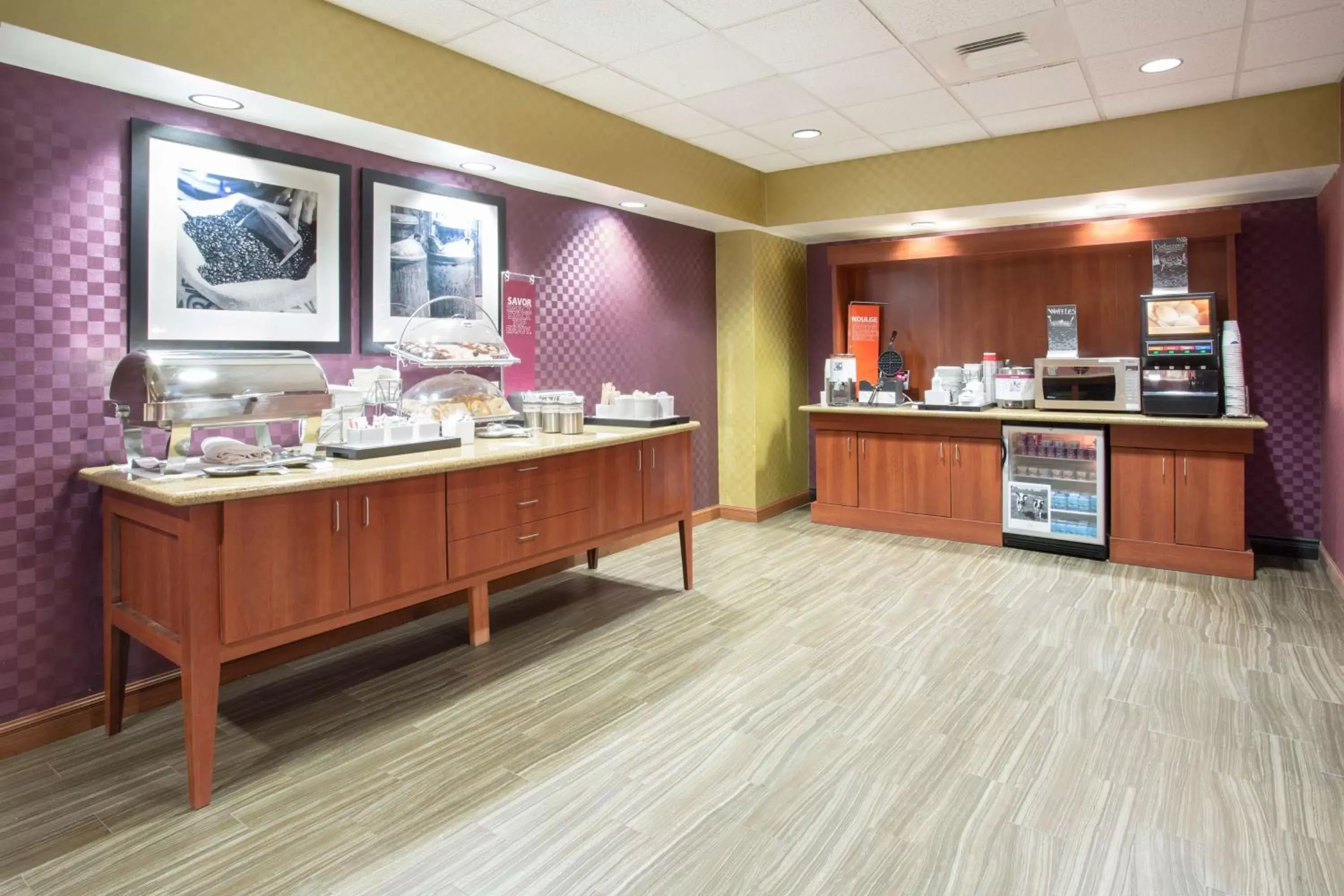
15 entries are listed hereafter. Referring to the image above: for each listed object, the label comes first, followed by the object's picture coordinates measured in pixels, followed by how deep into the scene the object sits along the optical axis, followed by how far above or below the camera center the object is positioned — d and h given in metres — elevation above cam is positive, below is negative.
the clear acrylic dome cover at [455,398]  4.08 +0.27
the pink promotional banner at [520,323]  4.81 +0.77
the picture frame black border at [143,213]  3.14 +0.95
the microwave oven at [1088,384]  5.36 +0.41
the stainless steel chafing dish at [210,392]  2.82 +0.21
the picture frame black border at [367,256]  3.99 +0.98
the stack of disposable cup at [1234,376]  4.95 +0.42
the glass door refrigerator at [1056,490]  5.38 -0.32
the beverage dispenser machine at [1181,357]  5.02 +0.57
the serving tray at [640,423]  4.55 +0.15
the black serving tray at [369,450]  3.29 -0.01
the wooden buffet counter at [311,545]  2.52 -0.37
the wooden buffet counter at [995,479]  4.93 -0.25
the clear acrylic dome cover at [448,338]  4.09 +0.58
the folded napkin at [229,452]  2.89 -0.01
